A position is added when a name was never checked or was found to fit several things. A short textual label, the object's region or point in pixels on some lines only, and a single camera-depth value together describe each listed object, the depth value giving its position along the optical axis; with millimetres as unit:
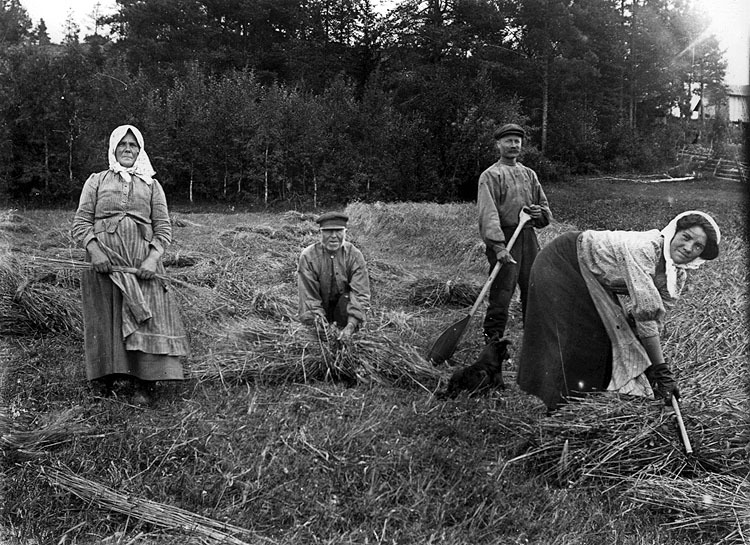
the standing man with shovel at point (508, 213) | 4637
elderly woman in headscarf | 3713
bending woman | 2693
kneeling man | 4223
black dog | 3734
